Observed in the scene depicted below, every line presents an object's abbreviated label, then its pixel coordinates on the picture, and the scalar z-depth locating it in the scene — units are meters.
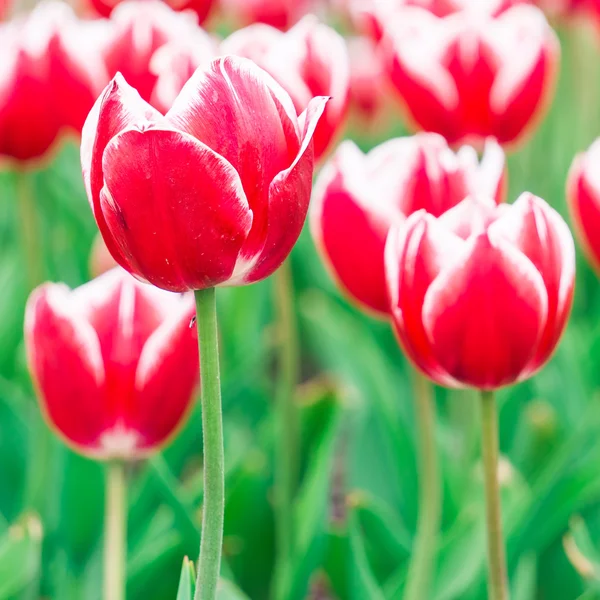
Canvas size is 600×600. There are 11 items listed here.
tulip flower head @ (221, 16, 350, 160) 1.24
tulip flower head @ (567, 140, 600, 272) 1.20
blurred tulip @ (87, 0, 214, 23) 1.49
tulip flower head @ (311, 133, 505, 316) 1.18
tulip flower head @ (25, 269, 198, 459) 1.17
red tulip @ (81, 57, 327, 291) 1.06
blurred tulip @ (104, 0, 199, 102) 1.27
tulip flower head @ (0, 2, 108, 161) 1.29
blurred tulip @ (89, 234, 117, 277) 1.38
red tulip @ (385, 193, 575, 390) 1.13
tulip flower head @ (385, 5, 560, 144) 1.31
